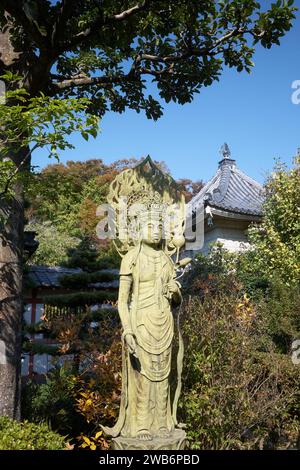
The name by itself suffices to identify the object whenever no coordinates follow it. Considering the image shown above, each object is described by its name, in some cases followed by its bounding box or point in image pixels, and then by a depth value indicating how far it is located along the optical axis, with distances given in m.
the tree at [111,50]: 4.96
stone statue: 3.96
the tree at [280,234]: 9.01
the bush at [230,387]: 4.82
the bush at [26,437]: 3.99
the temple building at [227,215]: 12.12
